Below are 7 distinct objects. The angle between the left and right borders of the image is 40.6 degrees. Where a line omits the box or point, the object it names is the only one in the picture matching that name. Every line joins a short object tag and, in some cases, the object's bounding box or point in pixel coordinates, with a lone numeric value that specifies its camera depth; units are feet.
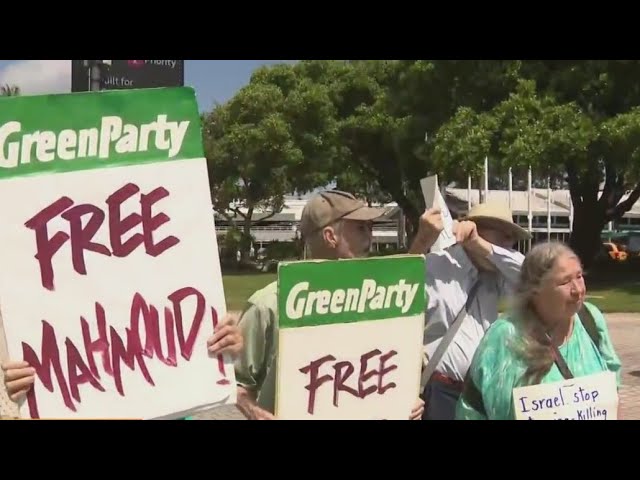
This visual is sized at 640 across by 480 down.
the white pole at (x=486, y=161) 59.99
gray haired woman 8.57
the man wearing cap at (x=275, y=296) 8.82
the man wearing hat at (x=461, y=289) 10.71
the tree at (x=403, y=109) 66.13
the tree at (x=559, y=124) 57.41
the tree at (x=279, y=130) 90.22
